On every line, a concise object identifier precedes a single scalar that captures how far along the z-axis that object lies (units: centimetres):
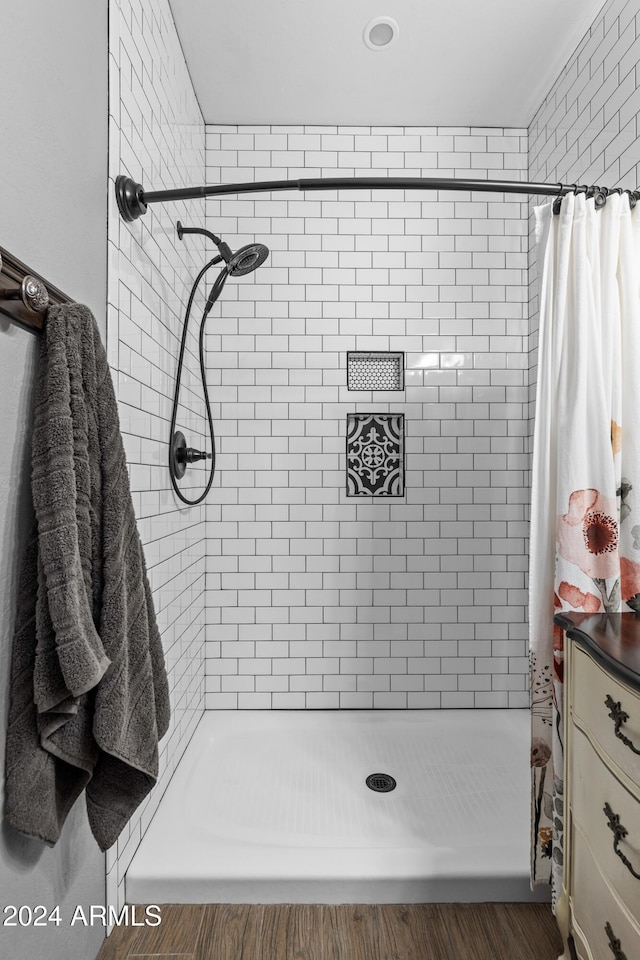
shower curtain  140
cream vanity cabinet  99
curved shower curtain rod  143
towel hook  94
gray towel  94
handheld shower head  167
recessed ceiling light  199
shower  169
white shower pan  156
